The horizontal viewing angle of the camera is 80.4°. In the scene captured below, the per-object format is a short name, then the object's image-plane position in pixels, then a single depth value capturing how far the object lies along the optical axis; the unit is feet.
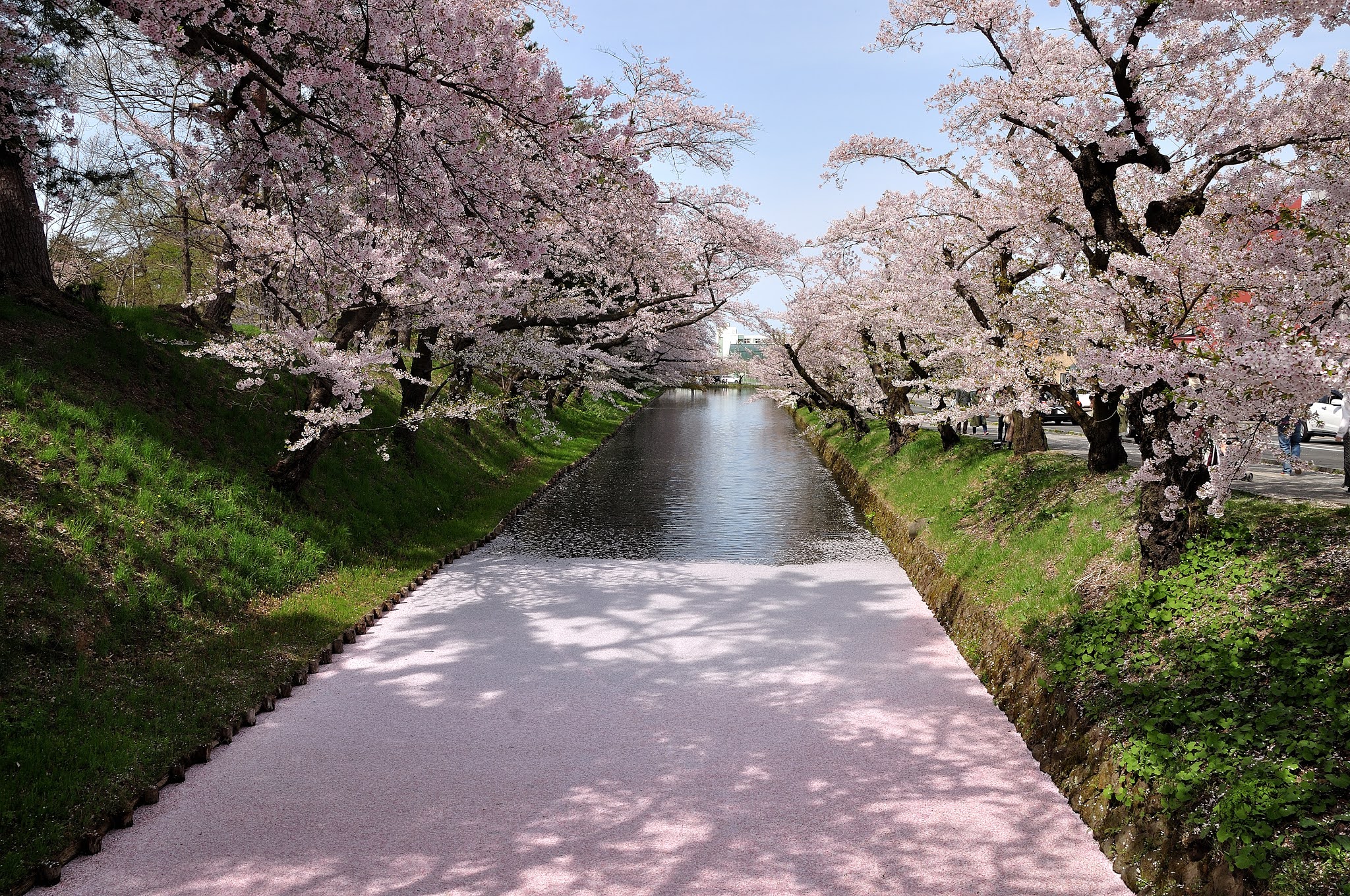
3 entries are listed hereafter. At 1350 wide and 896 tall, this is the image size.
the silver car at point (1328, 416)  68.17
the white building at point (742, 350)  472.28
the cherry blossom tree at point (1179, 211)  17.44
